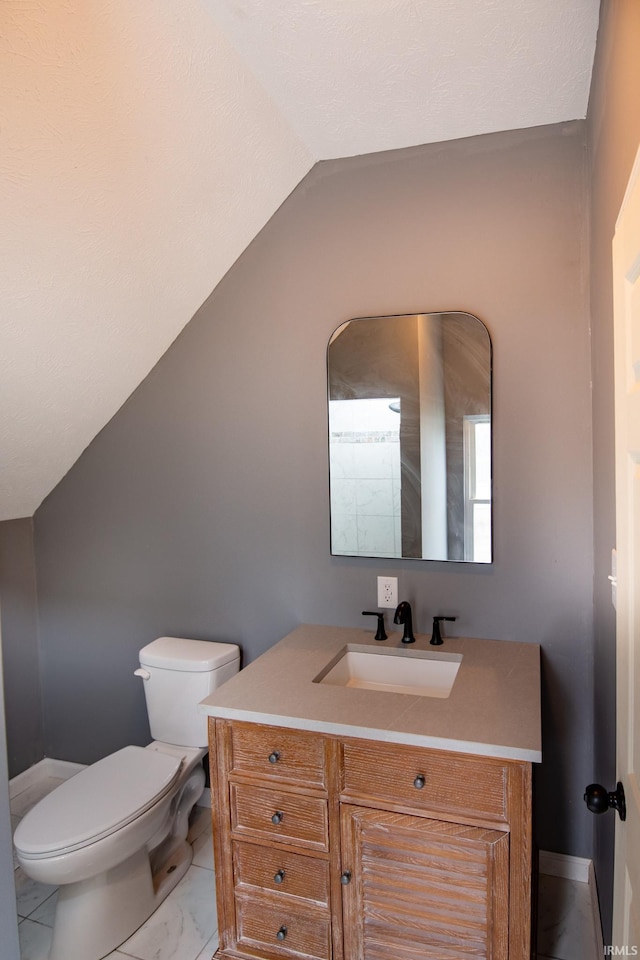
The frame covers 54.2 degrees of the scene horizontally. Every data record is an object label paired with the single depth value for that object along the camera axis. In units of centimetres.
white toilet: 177
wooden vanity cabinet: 145
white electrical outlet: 220
